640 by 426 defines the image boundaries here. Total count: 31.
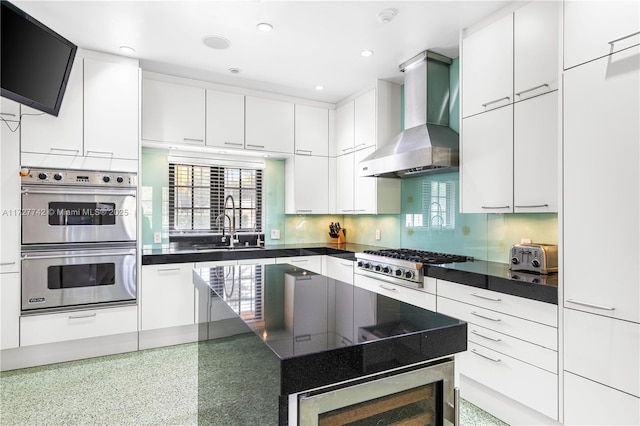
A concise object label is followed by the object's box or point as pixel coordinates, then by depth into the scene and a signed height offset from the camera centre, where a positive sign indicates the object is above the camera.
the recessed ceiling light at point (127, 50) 3.00 +1.41
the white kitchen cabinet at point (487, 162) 2.38 +0.37
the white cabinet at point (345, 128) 4.15 +1.04
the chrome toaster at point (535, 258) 2.12 -0.28
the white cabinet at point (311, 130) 4.23 +1.02
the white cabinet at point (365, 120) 3.79 +1.04
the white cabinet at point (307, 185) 4.25 +0.34
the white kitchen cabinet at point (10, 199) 2.72 +0.09
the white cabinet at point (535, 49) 2.12 +1.05
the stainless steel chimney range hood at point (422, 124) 2.90 +0.82
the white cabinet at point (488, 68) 2.38 +1.06
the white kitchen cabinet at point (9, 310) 2.72 -0.79
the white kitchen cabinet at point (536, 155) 2.11 +0.37
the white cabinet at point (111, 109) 3.03 +0.91
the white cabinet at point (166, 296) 3.20 -0.81
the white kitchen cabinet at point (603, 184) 1.53 +0.14
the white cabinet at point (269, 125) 3.94 +1.01
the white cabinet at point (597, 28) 1.55 +0.88
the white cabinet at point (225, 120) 3.72 +1.01
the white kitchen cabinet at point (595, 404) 1.53 -0.89
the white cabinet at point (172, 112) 3.43 +1.01
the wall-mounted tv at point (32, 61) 2.15 +1.03
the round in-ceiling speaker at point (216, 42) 2.82 +1.41
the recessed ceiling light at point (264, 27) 2.60 +1.41
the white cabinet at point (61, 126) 2.81 +0.70
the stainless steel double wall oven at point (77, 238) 2.81 -0.24
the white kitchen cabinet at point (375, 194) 3.75 +0.20
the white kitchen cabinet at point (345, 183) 4.12 +0.36
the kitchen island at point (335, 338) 0.84 -0.35
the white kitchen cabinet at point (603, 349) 1.52 -0.63
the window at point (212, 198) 3.92 +0.16
